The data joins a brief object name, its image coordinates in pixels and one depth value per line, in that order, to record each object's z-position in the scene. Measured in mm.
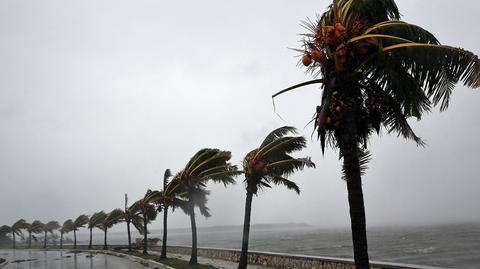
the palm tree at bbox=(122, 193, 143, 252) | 47250
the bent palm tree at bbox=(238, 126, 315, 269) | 16609
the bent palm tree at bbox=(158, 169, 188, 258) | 27100
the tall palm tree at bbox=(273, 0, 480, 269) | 6668
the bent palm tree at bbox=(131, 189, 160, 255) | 36541
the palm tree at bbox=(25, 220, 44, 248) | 83875
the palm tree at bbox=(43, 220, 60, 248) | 83312
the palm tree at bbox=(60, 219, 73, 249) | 73262
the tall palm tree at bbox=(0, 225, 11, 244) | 89950
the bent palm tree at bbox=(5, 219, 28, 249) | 85500
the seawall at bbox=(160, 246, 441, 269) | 14938
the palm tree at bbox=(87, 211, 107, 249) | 62000
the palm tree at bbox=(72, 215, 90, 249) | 68281
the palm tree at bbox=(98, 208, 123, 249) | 51656
